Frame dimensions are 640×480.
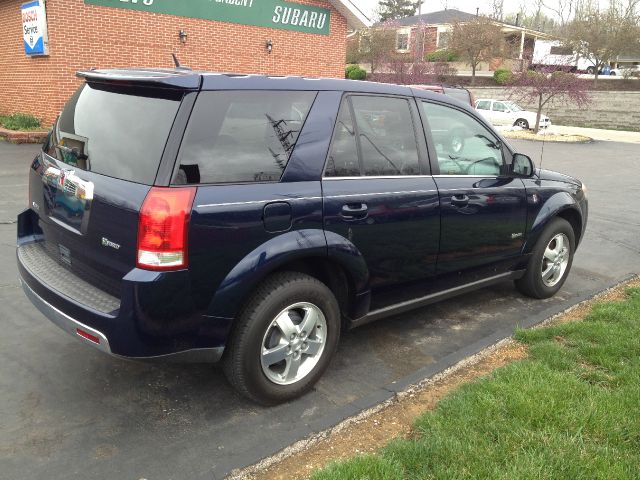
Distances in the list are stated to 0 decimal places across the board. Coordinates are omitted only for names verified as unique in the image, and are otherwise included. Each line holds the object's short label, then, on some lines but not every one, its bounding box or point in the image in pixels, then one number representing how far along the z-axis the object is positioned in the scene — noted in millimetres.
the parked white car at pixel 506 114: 27969
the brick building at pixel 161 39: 13312
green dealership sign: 14211
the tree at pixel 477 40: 41875
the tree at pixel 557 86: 25172
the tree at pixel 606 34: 39094
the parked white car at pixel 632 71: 37719
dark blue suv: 2822
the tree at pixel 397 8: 77125
